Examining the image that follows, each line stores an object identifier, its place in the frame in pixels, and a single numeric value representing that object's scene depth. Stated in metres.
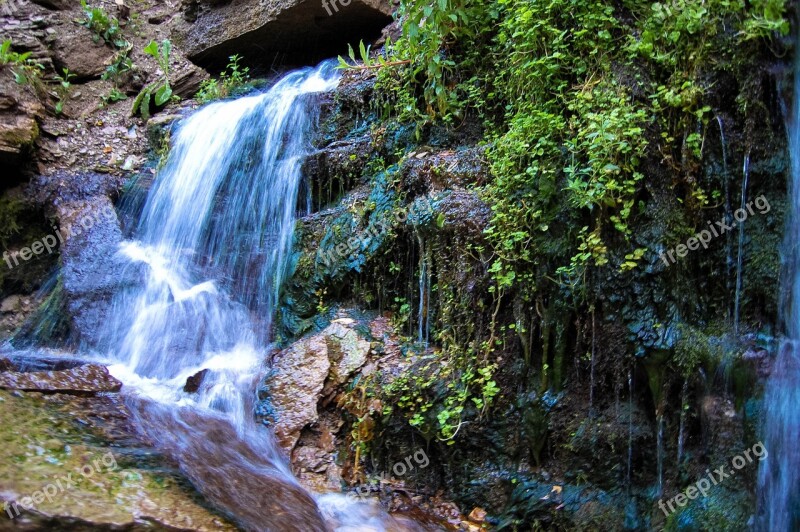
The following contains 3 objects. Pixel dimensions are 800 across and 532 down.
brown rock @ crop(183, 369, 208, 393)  5.21
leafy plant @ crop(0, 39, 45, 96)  8.11
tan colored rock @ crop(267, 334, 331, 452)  4.77
